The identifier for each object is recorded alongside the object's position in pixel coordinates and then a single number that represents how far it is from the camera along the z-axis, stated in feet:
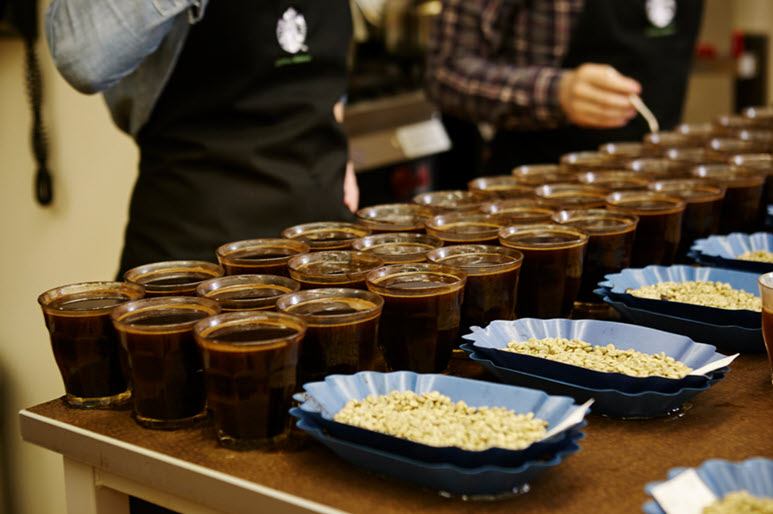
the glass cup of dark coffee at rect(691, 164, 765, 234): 6.62
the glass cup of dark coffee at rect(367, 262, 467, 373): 4.27
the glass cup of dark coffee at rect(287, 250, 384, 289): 4.49
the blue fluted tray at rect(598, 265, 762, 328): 4.68
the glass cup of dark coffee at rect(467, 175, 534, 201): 6.49
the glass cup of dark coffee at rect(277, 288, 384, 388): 3.98
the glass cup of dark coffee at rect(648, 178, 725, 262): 6.17
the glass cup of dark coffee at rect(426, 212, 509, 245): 5.26
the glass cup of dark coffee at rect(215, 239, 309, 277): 4.83
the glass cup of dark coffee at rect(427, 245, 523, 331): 4.64
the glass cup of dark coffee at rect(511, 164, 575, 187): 6.83
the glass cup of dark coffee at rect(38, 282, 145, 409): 4.11
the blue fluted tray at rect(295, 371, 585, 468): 3.30
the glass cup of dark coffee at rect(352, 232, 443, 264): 5.10
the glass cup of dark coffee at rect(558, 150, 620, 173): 7.22
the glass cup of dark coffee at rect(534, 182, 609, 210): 6.16
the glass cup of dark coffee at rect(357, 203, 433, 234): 5.61
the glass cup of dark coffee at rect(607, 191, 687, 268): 5.78
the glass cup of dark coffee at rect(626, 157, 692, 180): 6.94
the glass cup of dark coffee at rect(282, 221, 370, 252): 5.28
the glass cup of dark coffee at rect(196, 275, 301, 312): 4.18
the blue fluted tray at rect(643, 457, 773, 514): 3.10
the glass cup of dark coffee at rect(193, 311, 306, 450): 3.64
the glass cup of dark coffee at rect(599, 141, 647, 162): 7.79
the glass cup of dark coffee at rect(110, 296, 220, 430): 3.86
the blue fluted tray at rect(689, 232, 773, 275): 5.57
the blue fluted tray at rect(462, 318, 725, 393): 3.91
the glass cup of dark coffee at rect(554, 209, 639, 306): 5.38
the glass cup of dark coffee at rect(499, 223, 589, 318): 5.01
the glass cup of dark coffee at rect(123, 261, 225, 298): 4.49
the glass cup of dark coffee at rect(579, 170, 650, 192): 6.50
